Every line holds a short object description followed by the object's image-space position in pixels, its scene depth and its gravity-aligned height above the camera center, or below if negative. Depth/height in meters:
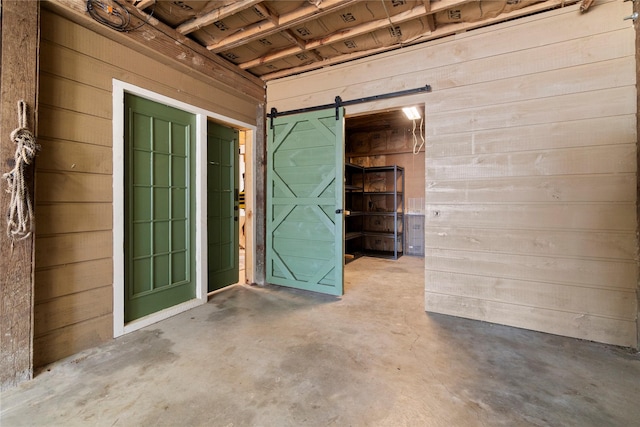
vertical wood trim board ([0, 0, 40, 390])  1.58 +0.21
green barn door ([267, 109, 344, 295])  3.17 +0.15
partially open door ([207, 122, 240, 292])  3.22 +0.11
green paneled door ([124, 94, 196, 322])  2.35 +0.07
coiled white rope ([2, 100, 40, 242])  1.58 +0.21
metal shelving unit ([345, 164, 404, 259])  5.86 +0.08
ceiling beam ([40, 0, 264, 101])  1.92 +1.52
